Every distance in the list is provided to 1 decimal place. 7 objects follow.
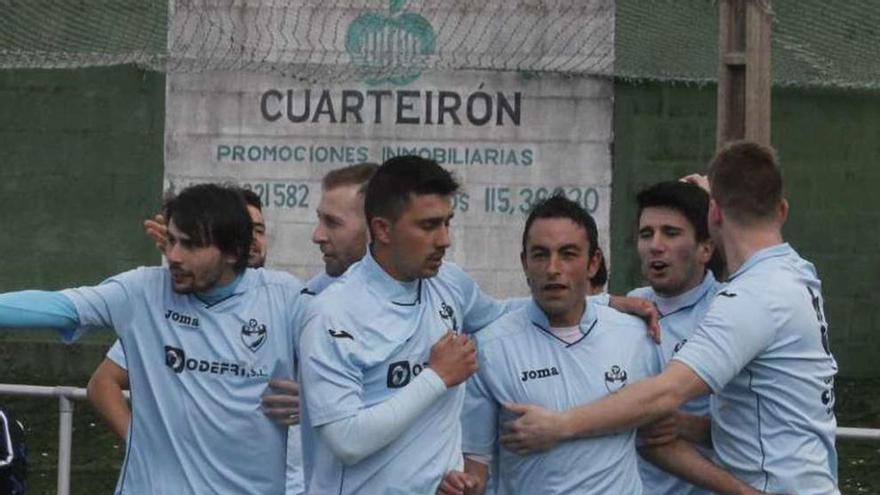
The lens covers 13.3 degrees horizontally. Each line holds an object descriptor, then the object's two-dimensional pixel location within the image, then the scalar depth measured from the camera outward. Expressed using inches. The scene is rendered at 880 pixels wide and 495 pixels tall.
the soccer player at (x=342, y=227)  472.0
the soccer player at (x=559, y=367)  400.4
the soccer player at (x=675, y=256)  443.6
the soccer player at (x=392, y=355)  374.6
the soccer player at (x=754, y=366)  387.1
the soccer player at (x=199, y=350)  410.4
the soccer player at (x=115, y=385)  483.7
